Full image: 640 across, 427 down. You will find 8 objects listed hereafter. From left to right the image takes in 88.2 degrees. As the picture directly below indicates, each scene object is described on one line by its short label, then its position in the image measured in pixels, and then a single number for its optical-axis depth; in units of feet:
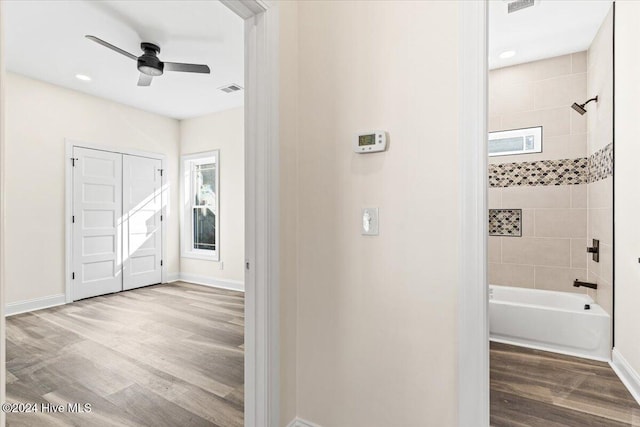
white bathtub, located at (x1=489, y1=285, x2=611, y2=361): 8.59
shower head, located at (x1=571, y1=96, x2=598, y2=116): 10.25
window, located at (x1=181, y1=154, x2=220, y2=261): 18.03
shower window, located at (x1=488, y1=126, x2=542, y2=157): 11.55
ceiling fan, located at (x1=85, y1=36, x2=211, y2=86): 10.07
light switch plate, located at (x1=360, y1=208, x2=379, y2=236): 4.92
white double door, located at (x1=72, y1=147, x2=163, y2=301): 14.42
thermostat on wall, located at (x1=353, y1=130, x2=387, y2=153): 4.81
